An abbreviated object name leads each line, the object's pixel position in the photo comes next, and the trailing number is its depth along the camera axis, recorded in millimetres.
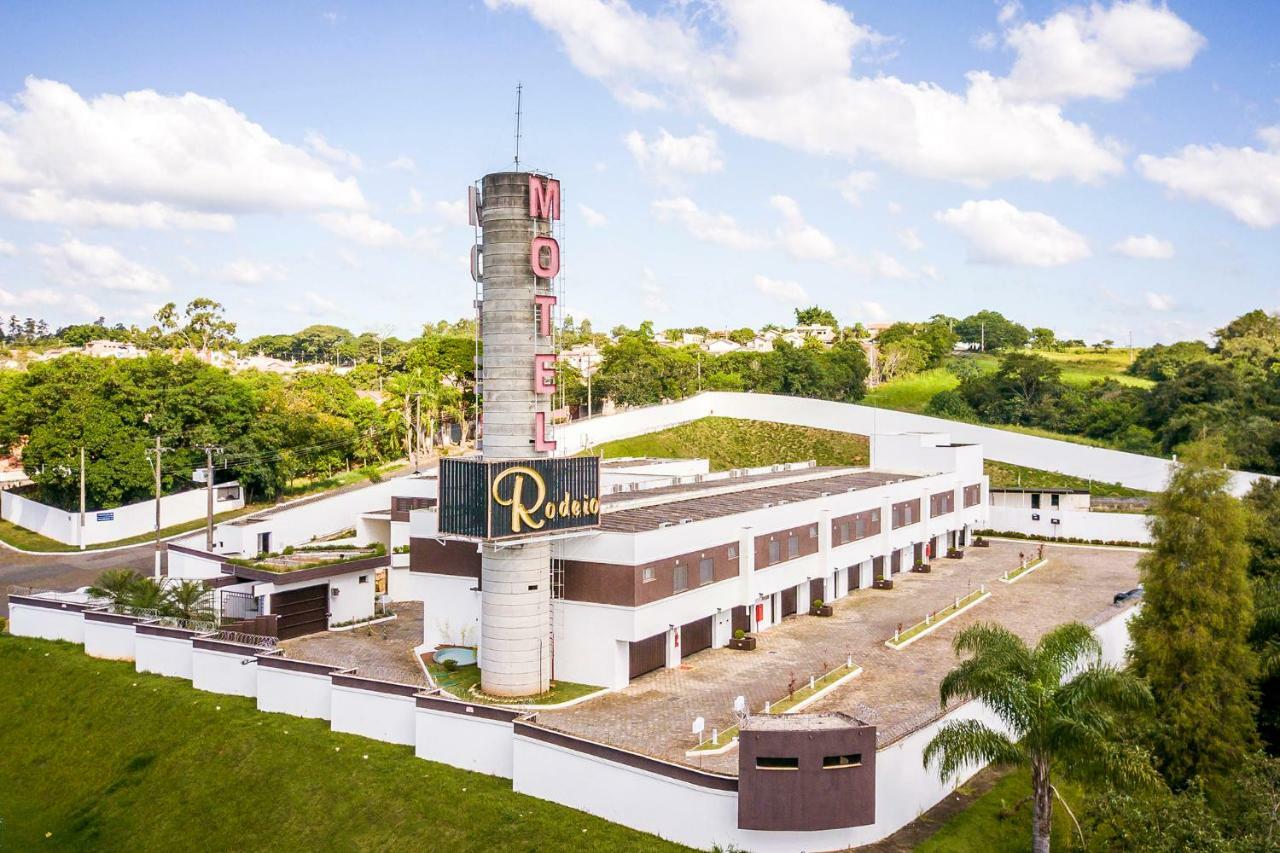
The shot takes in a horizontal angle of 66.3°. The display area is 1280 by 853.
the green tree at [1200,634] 30172
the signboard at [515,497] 34844
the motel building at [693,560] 37156
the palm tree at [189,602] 43641
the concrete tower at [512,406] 36125
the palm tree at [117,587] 45531
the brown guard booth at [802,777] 25906
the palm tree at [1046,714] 23875
